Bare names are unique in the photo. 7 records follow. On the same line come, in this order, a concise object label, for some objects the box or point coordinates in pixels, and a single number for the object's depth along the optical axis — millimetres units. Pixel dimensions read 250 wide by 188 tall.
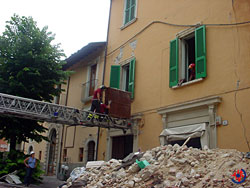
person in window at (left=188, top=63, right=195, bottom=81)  10391
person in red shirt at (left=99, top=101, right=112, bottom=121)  11578
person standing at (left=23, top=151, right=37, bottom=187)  11303
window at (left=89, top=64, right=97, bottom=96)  16134
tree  12789
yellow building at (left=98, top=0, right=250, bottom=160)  8914
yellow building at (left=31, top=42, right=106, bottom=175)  15703
